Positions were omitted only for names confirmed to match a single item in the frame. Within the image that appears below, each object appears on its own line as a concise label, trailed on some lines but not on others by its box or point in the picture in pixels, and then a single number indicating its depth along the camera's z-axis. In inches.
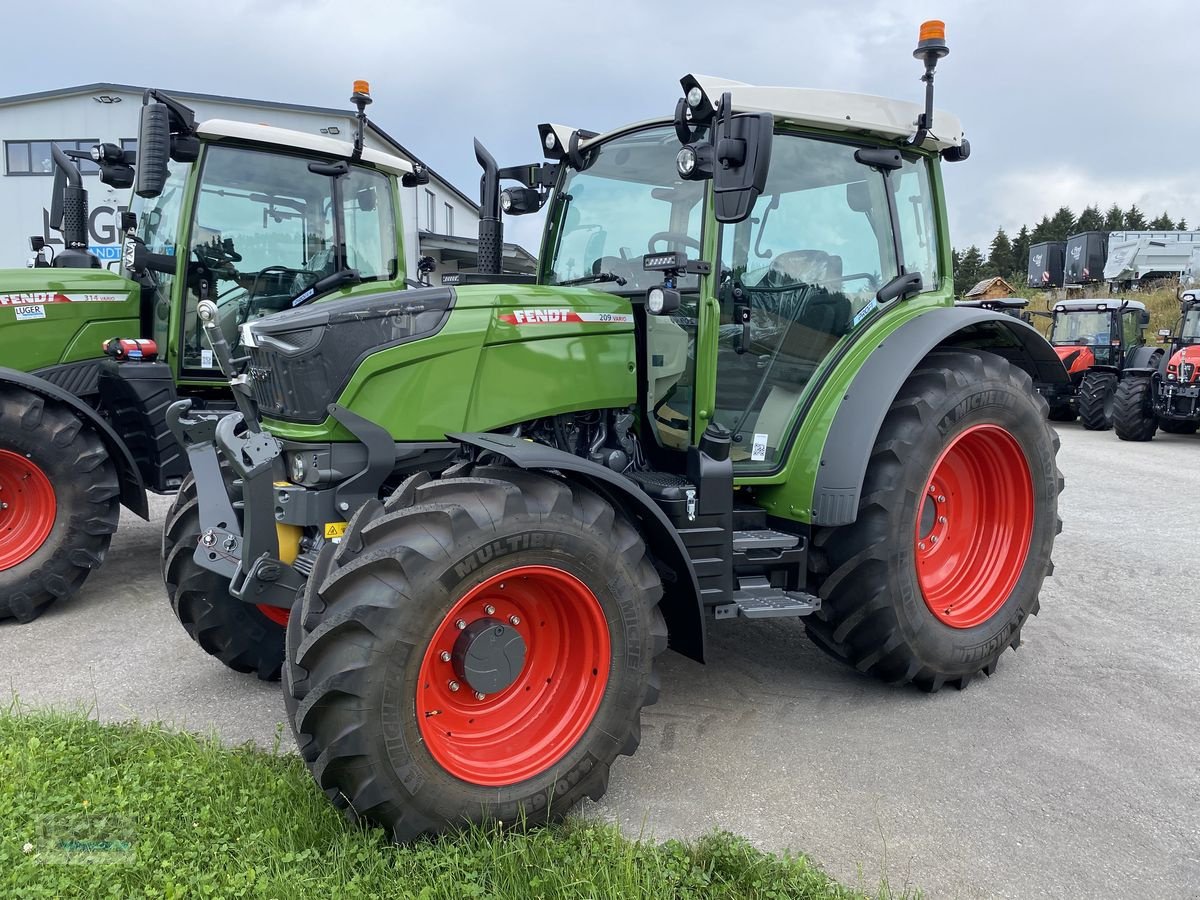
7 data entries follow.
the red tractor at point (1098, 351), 603.2
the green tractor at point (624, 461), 100.7
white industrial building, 780.0
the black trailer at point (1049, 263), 1514.5
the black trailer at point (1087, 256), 1375.5
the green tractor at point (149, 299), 188.1
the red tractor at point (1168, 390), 516.1
